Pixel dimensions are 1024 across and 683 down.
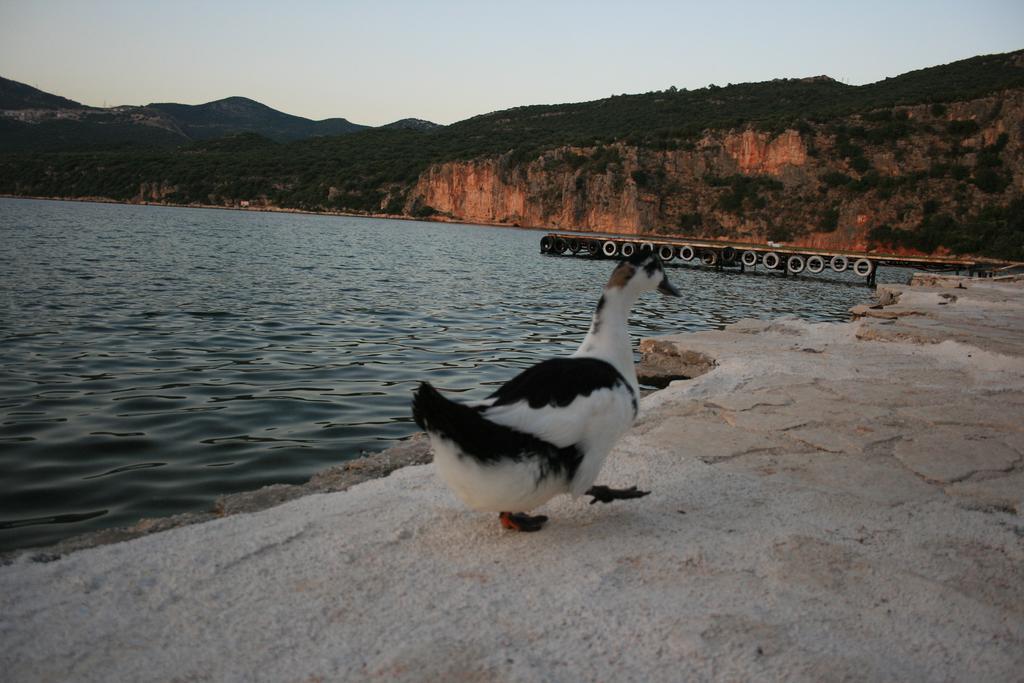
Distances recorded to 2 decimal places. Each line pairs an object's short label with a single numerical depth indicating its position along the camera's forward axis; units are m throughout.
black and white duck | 2.57
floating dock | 33.16
